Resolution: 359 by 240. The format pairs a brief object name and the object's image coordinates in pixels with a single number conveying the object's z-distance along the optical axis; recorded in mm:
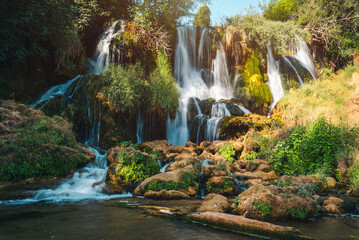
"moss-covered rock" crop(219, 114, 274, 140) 13578
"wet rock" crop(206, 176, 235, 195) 7289
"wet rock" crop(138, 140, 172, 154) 11423
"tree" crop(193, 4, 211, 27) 33531
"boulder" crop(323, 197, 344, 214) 5400
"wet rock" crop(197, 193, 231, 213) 5027
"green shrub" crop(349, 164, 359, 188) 7701
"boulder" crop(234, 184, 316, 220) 4801
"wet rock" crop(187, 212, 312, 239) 3617
